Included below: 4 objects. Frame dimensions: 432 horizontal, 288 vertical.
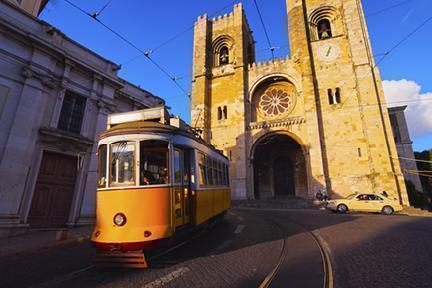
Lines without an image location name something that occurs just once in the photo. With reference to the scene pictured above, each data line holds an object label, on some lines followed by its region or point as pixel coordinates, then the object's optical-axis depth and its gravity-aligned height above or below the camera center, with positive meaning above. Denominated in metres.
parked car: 12.17 -0.63
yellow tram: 3.87 +0.14
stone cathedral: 17.62 +8.83
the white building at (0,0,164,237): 7.49 +2.80
